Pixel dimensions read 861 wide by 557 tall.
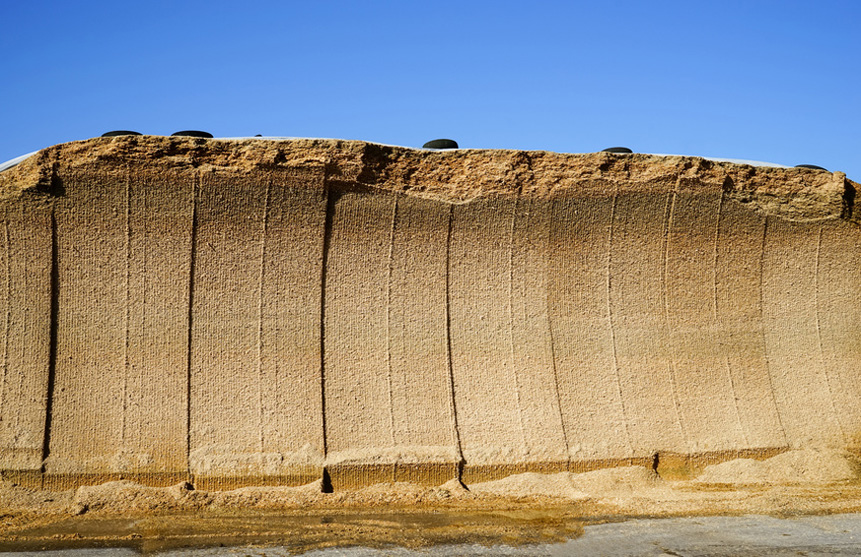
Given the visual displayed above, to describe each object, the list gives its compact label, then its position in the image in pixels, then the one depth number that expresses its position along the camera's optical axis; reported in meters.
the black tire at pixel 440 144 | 9.61
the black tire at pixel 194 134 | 8.81
